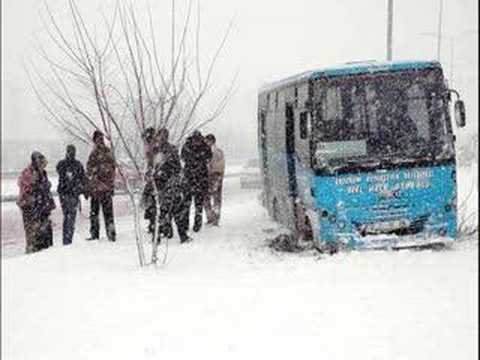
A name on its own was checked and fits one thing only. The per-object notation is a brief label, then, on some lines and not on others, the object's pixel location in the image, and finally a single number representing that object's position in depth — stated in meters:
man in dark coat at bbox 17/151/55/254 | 12.05
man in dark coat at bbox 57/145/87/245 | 12.83
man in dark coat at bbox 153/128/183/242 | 12.33
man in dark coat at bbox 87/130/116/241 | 12.32
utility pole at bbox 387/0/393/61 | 17.68
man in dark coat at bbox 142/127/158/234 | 10.82
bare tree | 10.60
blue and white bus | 11.06
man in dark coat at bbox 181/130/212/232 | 13.73
